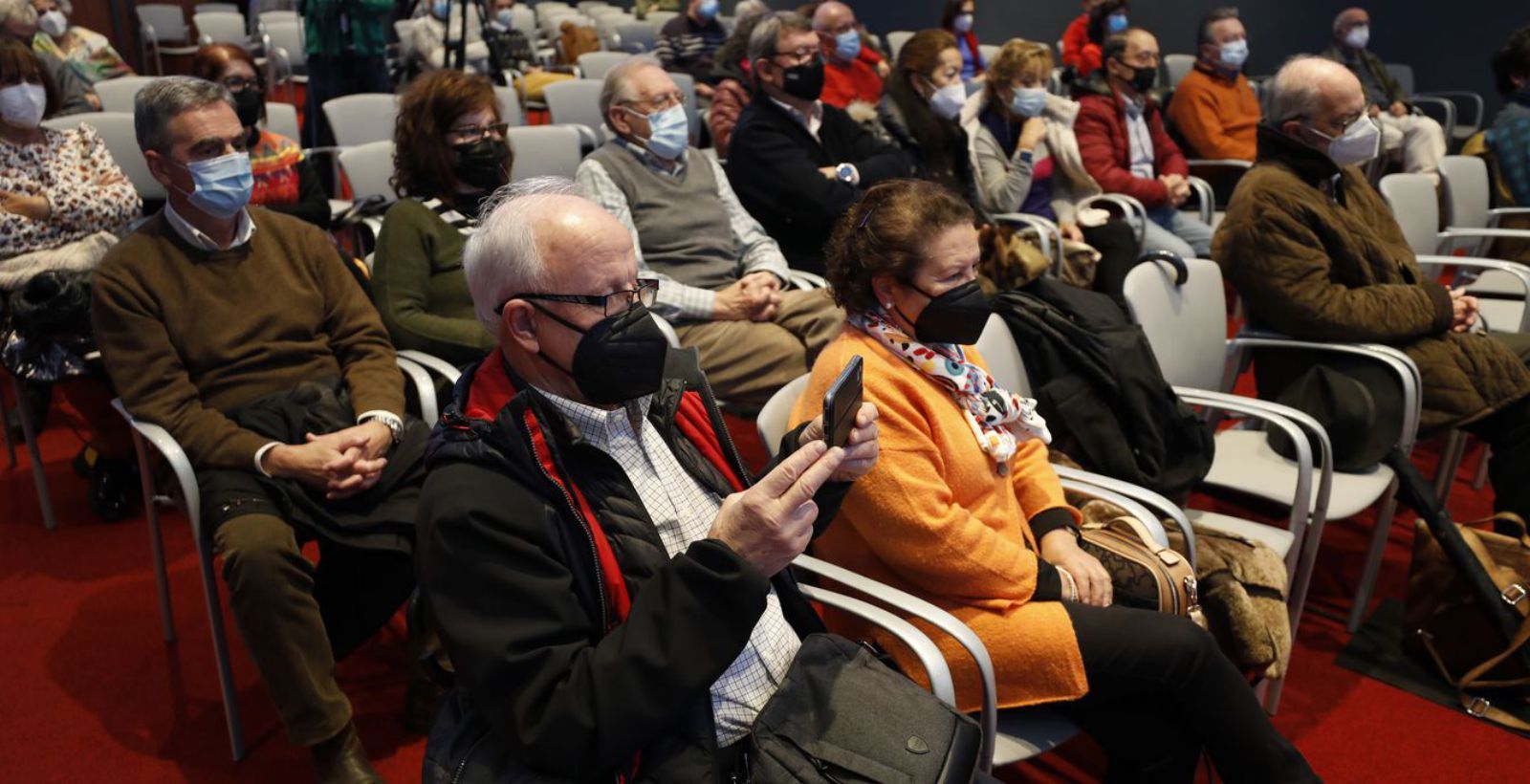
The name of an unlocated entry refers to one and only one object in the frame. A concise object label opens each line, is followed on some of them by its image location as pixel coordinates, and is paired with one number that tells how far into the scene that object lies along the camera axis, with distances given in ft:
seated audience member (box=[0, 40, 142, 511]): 9.61
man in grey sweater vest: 9.62
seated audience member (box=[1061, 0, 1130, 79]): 23.34
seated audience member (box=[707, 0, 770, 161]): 15.21
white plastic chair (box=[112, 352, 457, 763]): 6.92
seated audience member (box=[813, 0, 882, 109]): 16.55
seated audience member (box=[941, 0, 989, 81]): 24.82
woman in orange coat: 5.72
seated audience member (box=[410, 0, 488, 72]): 19.75
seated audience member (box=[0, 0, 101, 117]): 14.08
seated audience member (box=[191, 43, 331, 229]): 11.36
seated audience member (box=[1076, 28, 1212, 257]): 14.92
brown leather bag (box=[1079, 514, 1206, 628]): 6.24
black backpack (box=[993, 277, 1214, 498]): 7.78
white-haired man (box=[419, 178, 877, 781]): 4.12
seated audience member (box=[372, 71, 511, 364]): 8.82
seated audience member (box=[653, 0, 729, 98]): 23.61
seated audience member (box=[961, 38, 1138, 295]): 13.85
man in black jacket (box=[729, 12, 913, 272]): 11.76
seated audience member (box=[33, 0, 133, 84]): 18.67
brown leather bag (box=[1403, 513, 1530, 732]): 8.13
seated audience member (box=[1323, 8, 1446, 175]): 18.80
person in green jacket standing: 16.56
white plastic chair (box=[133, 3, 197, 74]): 27.68
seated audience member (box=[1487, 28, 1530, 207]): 14.93
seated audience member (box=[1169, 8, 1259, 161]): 17.79
